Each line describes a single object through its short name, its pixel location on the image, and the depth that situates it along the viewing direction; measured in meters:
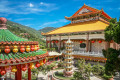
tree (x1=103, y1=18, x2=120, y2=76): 6.92
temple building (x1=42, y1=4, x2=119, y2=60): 16.53
